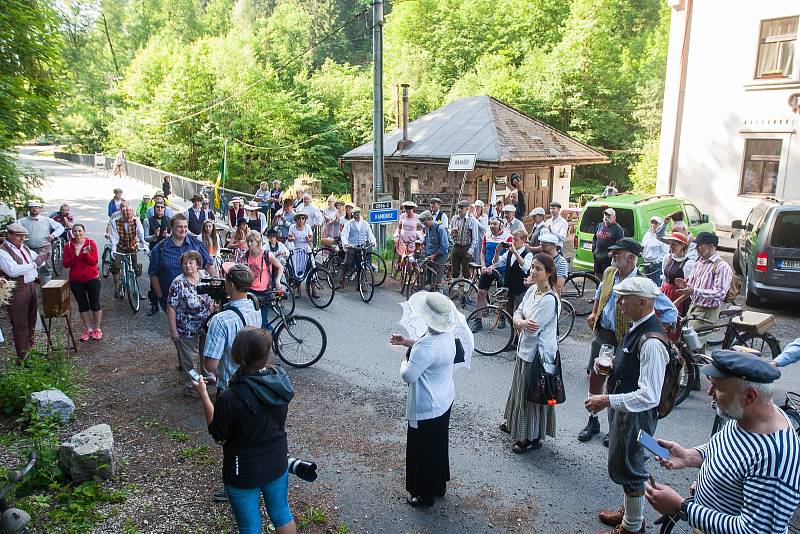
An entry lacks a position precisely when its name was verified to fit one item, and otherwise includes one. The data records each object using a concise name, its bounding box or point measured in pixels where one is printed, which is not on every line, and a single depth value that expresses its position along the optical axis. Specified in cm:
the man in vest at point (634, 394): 357
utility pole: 1303
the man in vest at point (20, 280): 700
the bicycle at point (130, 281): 1023
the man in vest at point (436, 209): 1157
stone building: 1948
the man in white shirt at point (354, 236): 1154
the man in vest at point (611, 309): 516
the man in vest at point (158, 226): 1099
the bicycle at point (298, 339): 766
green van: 1120
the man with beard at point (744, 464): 223
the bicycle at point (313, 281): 1076
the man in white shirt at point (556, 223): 1128
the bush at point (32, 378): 593
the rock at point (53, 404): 564
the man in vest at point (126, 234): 1016
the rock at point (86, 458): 473
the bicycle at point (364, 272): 1114
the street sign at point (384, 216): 1297
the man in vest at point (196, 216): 1264
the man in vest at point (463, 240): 1091
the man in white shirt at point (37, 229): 1028
